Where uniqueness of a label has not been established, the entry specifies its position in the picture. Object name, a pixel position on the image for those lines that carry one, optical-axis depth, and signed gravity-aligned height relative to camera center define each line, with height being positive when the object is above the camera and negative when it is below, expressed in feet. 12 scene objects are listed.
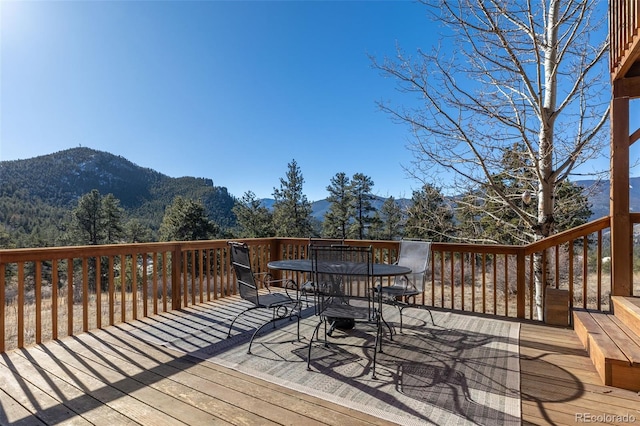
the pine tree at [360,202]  76.48 +2.07
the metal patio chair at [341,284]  8.90 -2.11
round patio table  9.15 -1.76
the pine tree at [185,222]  66.80 -2.21
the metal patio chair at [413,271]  11.36 -2.34
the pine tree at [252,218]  73.51 -1.58
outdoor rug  6.47 -4.08
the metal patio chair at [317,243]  10.60 -1.46
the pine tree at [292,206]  73.67 +1.13
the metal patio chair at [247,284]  10.24 -2.40
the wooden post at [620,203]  10.44 +0.21
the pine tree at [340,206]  77.41 +1.14
